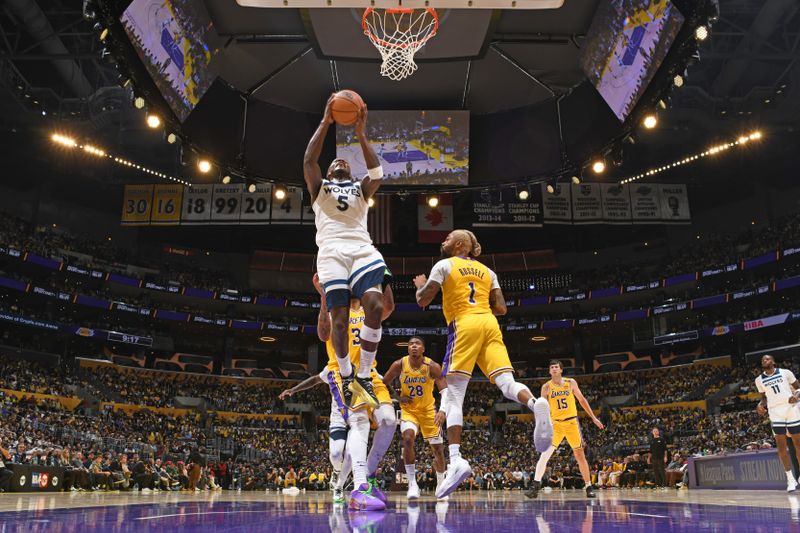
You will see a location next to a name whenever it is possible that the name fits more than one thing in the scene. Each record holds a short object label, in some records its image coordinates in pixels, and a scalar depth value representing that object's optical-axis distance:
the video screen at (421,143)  16.98
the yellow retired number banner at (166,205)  31.31
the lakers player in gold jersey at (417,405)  8.62
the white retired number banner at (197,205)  30.31
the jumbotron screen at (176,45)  12.06
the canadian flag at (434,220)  30.41
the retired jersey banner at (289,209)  28.55
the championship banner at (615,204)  29.93
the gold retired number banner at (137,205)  32.31
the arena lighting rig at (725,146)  26.58
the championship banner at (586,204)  29.27
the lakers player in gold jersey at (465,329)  5.50
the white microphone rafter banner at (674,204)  31.34
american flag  28.14
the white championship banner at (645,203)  30.94
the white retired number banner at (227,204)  29.72
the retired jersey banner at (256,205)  29.12
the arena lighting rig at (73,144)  26.09
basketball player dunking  4.91
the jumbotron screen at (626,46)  12.04
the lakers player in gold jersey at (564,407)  10.16
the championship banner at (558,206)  28.84
